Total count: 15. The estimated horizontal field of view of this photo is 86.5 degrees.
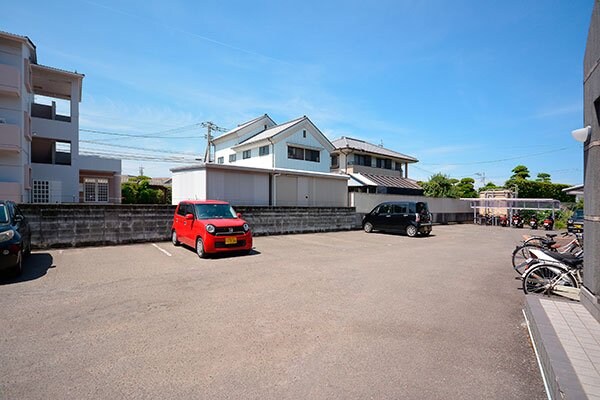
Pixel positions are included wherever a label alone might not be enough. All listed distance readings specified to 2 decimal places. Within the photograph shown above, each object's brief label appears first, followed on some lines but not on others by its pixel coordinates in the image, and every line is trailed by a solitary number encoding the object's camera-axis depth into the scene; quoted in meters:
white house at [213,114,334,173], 24.20
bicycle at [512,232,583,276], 7.48
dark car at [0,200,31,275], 6.11
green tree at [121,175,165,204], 28.83
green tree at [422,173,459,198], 30.36
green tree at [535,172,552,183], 42.42
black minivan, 15.88
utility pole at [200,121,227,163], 30.83
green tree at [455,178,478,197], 40.59
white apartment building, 15.43
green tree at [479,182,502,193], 41.88
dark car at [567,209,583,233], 15.23
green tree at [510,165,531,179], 39.91
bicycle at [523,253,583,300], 5.18
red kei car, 8.91
